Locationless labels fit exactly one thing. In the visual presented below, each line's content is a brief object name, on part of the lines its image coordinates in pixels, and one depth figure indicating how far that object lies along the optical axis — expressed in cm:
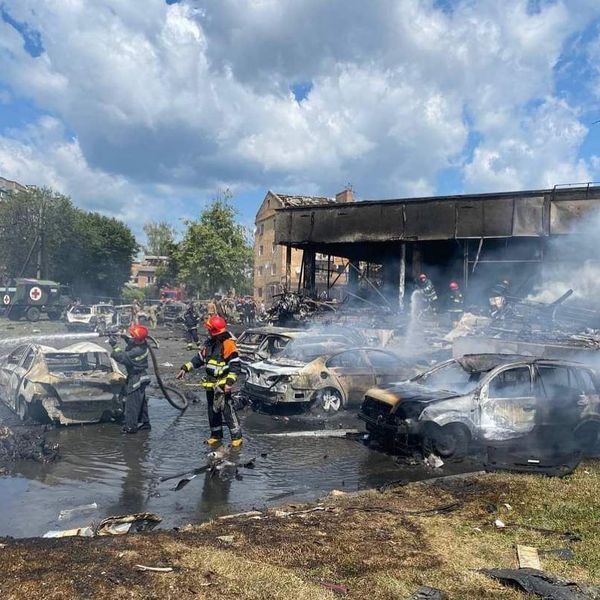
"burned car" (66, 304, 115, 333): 2773
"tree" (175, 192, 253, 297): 4728
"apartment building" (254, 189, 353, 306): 4725
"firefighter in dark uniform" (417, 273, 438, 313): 1908
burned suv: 781
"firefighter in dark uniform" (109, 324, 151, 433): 891
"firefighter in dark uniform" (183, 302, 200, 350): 2344
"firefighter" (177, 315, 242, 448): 838
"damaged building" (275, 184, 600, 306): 1912
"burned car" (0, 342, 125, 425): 861
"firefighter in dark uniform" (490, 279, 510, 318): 1671
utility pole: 4544
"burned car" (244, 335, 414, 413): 1038
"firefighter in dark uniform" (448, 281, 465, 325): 1855
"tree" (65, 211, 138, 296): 5219
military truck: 3159
